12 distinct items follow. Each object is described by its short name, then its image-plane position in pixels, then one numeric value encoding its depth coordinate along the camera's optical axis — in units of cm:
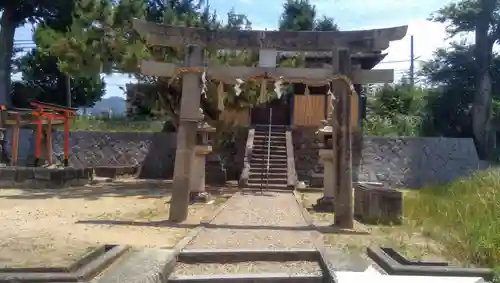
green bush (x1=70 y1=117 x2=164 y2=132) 2590
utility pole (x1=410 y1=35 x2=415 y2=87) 3718
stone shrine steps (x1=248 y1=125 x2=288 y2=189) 1909
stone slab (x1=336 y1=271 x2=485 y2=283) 598
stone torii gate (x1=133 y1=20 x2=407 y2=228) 1048
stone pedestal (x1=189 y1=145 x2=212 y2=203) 1430
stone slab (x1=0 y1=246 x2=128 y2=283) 538
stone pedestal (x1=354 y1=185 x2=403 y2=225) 1113
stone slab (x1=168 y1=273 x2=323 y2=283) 617
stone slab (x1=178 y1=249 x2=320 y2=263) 709
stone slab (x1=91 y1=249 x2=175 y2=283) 573
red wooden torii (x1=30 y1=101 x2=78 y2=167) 1834
